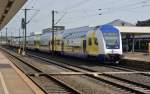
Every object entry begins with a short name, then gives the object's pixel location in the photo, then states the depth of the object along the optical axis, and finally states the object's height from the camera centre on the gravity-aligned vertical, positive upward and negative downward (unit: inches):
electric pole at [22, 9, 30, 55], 2848.4 +107.5
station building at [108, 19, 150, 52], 2538.6 +17.3
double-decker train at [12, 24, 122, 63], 1430.9 -6.5
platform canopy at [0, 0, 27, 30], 1020.1 +83.7
